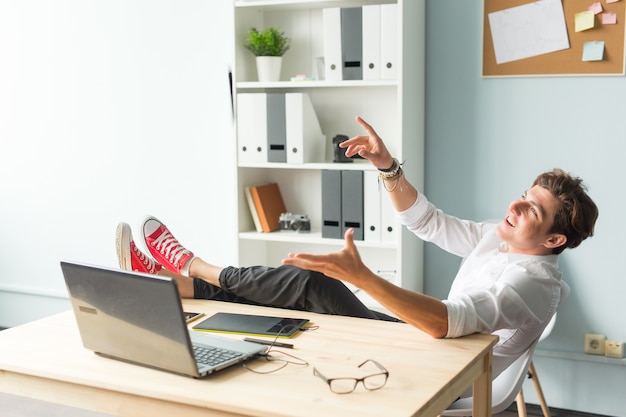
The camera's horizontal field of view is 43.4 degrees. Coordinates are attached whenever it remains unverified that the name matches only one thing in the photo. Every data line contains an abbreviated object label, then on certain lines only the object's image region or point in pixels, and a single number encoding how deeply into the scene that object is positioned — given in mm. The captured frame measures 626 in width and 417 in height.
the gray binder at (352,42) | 3195
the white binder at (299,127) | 3348
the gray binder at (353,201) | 3297
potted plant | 3438
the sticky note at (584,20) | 3043
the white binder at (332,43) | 3236
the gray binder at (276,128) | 3379
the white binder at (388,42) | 3119
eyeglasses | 1622
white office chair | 2273
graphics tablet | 2013
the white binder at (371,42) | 3154
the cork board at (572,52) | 3037
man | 1919
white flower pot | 3463
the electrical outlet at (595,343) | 3201
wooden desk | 1566
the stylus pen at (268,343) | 1903
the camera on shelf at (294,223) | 3557
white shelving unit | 3229
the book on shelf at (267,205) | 3529
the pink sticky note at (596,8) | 3035
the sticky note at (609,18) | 3020
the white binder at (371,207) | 3260
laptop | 1667
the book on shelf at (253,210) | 3539
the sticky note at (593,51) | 3059
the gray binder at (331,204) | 3336
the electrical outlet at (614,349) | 3164
